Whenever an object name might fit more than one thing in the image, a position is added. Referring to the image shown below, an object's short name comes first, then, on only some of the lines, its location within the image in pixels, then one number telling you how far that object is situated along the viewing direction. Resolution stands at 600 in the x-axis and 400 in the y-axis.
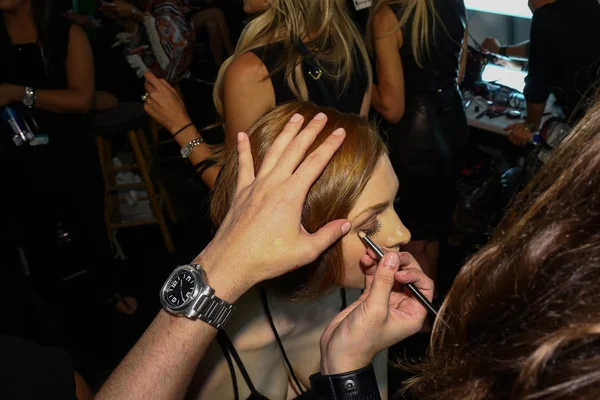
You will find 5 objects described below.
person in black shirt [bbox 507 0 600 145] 2.02
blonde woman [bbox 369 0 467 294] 1.78
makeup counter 2.65
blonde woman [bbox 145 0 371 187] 1.41
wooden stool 2.64
